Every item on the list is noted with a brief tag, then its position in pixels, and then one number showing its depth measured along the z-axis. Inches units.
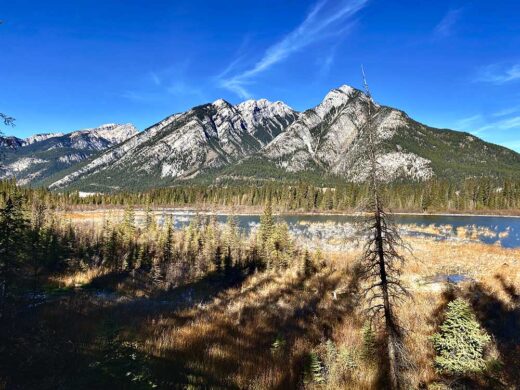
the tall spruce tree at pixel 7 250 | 625.6
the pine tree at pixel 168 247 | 1460.4
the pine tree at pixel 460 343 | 318.3
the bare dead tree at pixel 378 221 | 319.9
